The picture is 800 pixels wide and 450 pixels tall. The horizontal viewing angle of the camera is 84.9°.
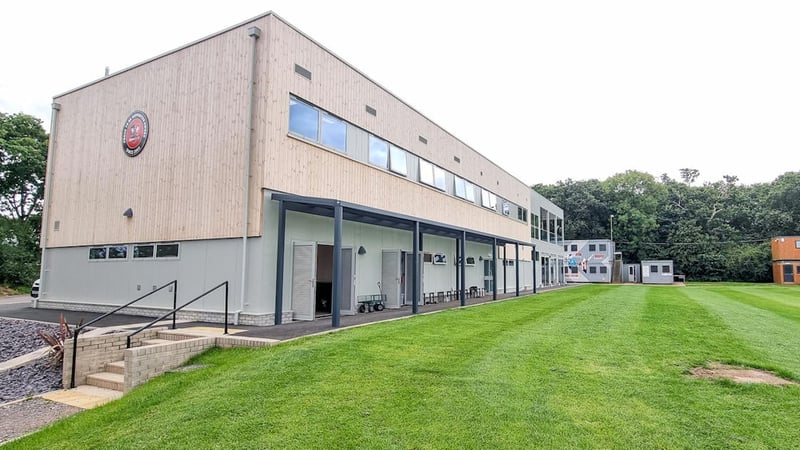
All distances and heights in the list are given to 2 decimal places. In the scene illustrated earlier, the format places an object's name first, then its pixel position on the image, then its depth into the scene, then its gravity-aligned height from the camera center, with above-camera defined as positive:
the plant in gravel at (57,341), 8.11 -1.46
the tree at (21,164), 28.31 +6.63
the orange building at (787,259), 39.19 +0.94
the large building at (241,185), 9.95 +2.25
